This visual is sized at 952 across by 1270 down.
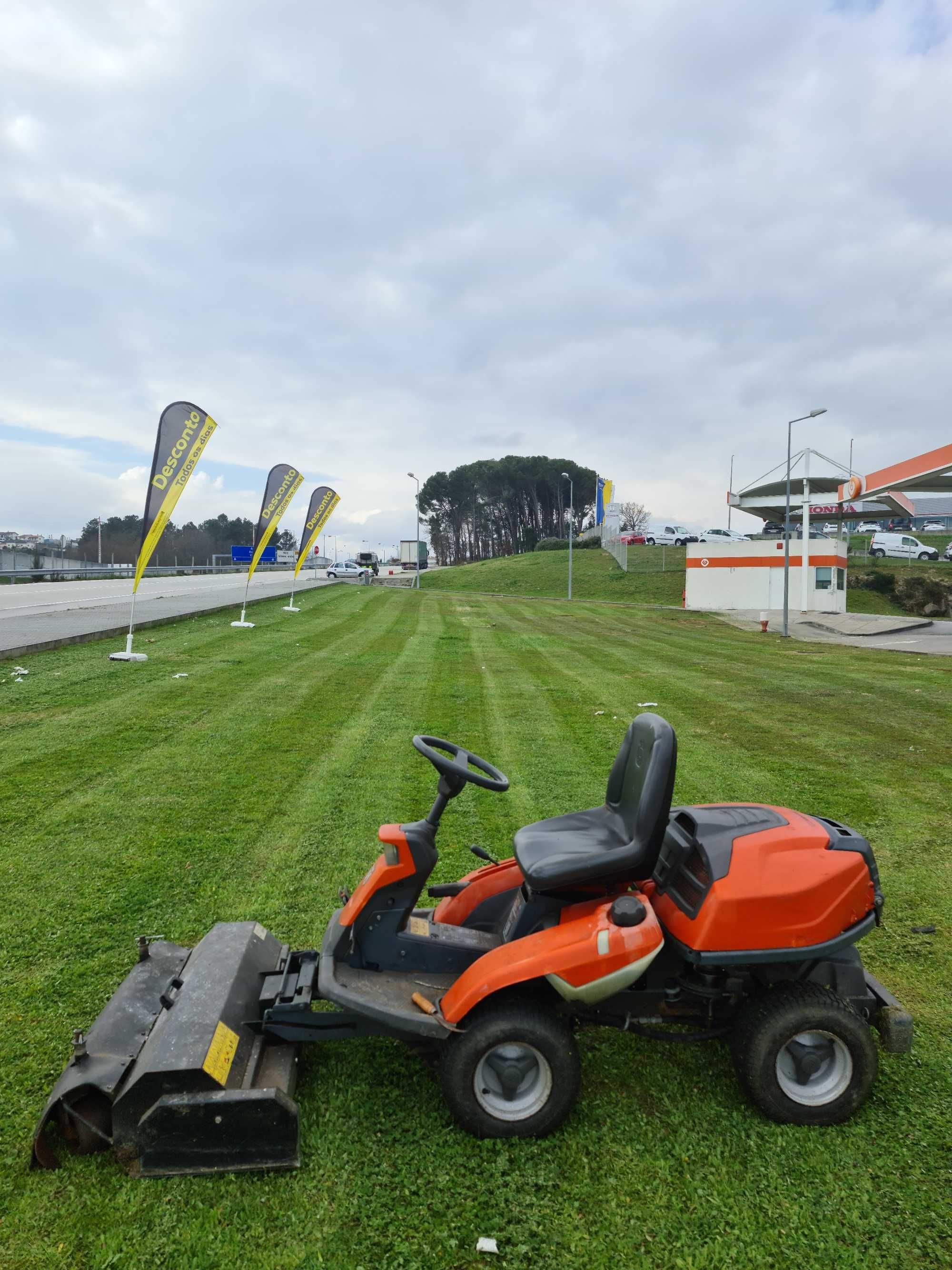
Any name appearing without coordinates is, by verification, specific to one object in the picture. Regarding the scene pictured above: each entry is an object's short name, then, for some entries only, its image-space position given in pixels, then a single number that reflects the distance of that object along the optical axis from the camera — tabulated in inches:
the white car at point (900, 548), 1872.5
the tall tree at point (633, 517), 3710.6
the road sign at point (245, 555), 2878.9
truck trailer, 2524.6
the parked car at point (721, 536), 2118.6
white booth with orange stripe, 1339.8
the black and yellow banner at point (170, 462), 430.3
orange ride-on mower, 89.4
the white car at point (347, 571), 2064.5
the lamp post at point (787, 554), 792.3
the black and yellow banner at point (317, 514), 941.8
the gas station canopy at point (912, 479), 999.0
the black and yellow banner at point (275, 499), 719.7
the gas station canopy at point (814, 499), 1362.0
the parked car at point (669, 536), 2364.7
